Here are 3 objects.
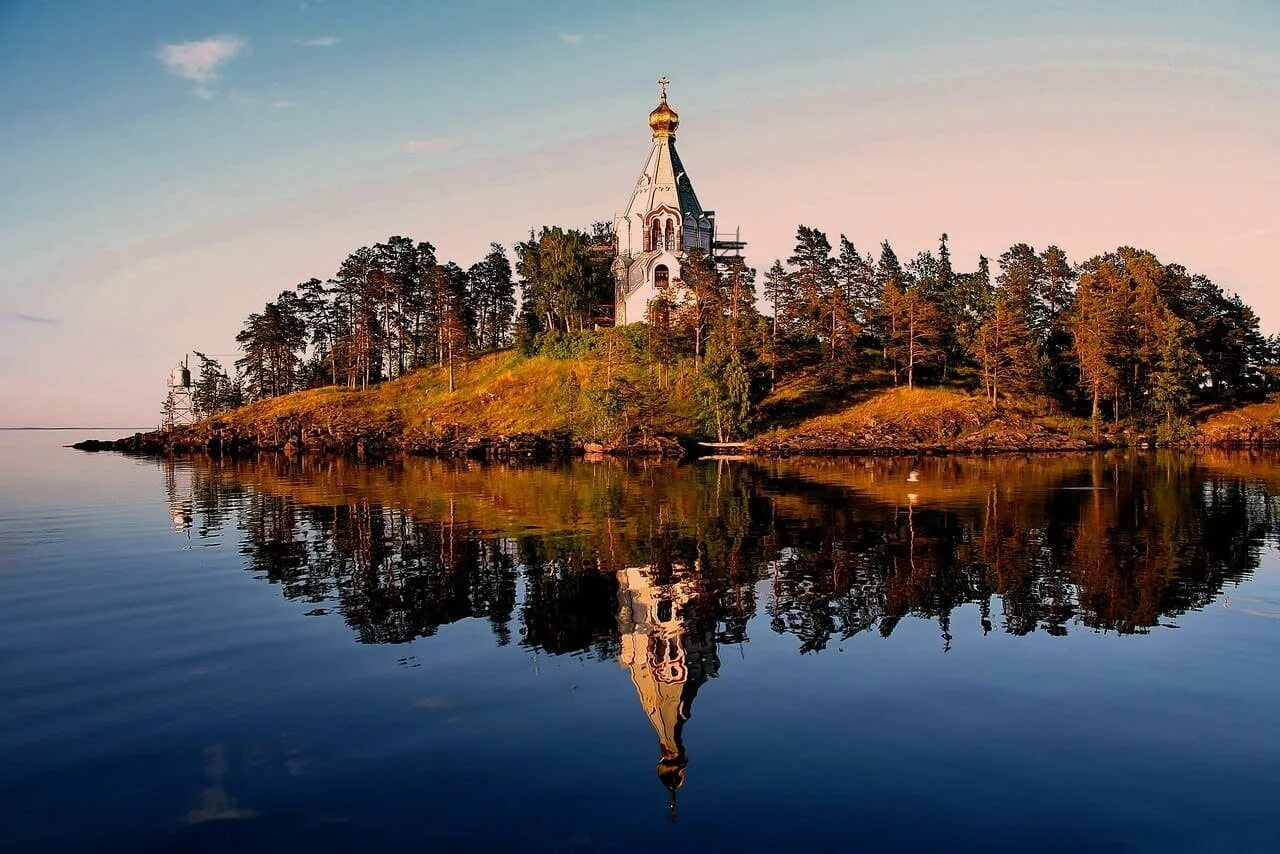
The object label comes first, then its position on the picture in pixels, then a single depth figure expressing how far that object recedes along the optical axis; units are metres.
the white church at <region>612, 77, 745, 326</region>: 112.38
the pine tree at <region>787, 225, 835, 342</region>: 101.38
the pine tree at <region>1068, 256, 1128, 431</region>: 93.12
